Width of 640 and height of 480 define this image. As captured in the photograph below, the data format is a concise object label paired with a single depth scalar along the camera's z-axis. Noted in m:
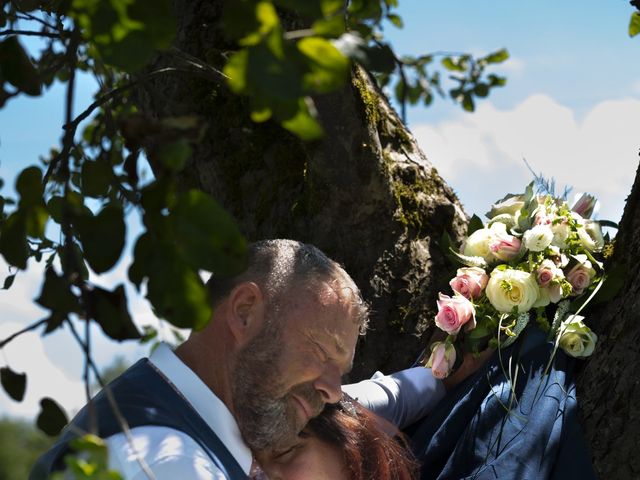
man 2.48
